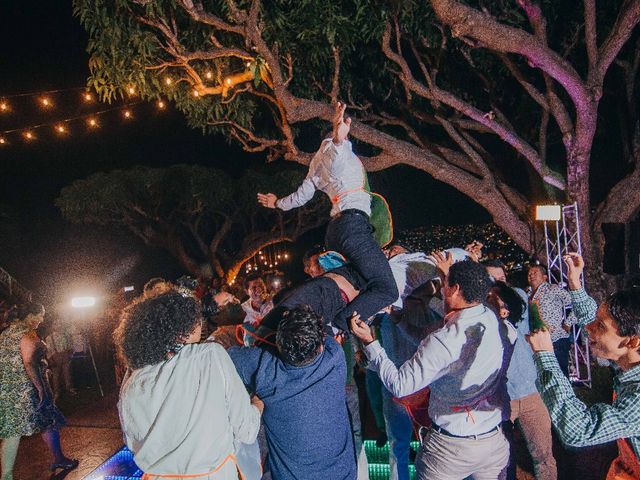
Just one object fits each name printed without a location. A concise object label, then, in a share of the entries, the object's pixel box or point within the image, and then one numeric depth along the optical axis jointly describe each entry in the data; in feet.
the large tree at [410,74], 18.78
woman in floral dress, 12.92
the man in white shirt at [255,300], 16.21
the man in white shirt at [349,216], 9.79
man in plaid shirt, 5.37
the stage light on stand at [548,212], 20.56
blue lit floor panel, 13.17
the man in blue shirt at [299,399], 6.85
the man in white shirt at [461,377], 7.59
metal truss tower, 20.40
